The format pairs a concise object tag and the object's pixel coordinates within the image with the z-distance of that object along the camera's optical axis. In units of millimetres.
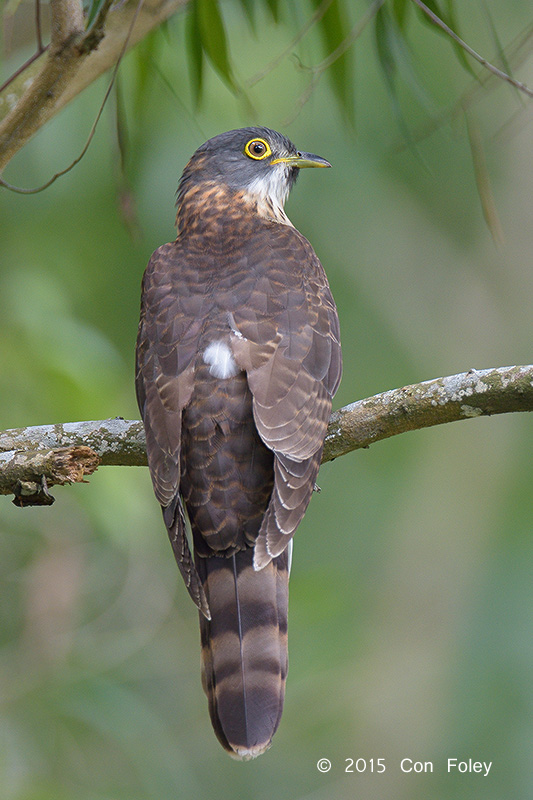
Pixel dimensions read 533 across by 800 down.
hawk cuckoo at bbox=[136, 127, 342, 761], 6930
